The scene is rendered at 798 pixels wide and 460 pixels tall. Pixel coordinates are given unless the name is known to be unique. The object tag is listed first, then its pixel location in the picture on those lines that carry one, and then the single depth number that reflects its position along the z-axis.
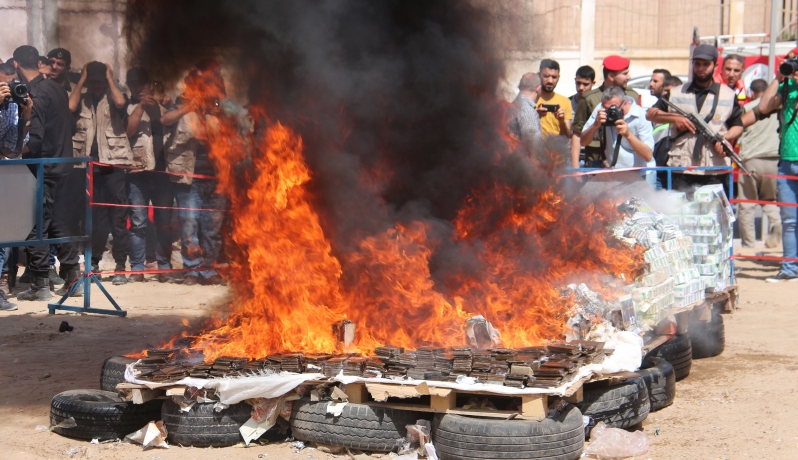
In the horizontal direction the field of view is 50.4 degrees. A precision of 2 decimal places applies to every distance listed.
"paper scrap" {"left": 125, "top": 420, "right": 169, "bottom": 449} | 5.36
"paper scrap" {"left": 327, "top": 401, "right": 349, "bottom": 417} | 5.20
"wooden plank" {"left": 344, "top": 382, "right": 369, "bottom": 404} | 5.24
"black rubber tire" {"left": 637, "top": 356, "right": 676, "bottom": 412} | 6.12
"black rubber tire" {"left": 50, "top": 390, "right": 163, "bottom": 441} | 5.52
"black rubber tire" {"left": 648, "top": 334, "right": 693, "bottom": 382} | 6.88
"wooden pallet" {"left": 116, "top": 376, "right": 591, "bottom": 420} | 4.95
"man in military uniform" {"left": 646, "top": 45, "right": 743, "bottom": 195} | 10.47
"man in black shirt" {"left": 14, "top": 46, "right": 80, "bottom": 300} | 10.63
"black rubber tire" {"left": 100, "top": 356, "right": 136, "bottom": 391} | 6.05
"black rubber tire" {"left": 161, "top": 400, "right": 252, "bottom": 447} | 5.35
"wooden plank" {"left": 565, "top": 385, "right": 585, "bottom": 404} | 5.25
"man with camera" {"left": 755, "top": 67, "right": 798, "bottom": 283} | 11.58
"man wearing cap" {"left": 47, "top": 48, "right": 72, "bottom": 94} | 10.82
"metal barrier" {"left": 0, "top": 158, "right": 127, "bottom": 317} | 9.09
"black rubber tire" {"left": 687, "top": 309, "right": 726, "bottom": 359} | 7.84
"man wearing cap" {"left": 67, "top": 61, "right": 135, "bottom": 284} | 11.61
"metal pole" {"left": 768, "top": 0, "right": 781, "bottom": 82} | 15.42
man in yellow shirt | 10.93
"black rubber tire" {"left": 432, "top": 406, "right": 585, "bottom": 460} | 4.85
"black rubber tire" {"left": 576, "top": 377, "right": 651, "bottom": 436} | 5.49
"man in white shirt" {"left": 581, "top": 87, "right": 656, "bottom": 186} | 9.51
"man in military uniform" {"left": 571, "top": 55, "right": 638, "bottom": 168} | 10.58
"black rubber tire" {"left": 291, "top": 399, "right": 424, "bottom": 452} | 5.16
